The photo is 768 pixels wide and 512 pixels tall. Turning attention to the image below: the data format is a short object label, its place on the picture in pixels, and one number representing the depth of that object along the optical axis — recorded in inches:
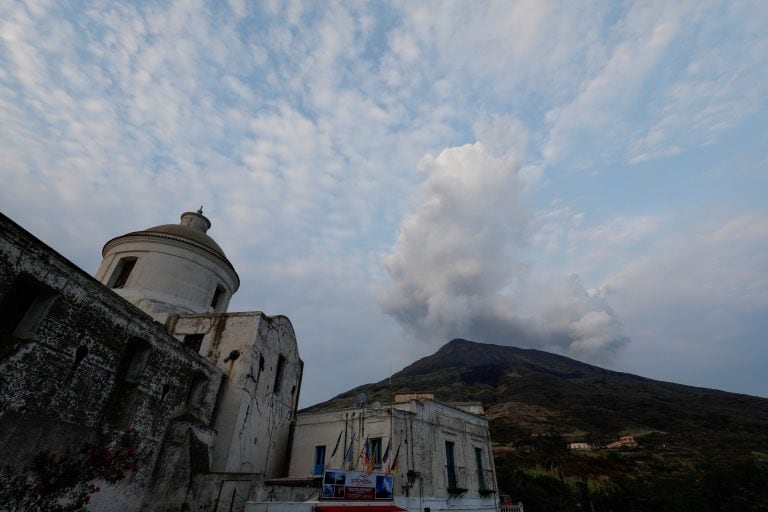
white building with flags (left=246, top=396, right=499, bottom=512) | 554.6
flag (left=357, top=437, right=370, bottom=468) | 664.4
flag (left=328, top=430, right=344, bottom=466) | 693.2
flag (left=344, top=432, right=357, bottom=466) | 676.7
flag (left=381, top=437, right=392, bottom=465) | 647.1
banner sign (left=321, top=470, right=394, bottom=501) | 505.0
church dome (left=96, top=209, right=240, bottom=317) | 749.3
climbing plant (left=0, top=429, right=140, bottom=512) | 343.3
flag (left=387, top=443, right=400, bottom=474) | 642.2
